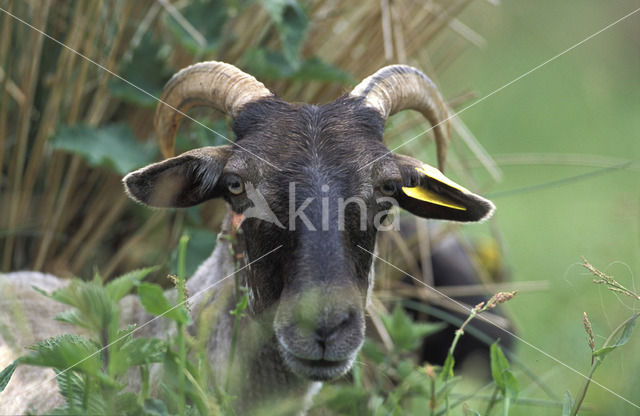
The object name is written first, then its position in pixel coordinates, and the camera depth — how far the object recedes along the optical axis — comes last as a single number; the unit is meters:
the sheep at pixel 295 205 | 5.54
